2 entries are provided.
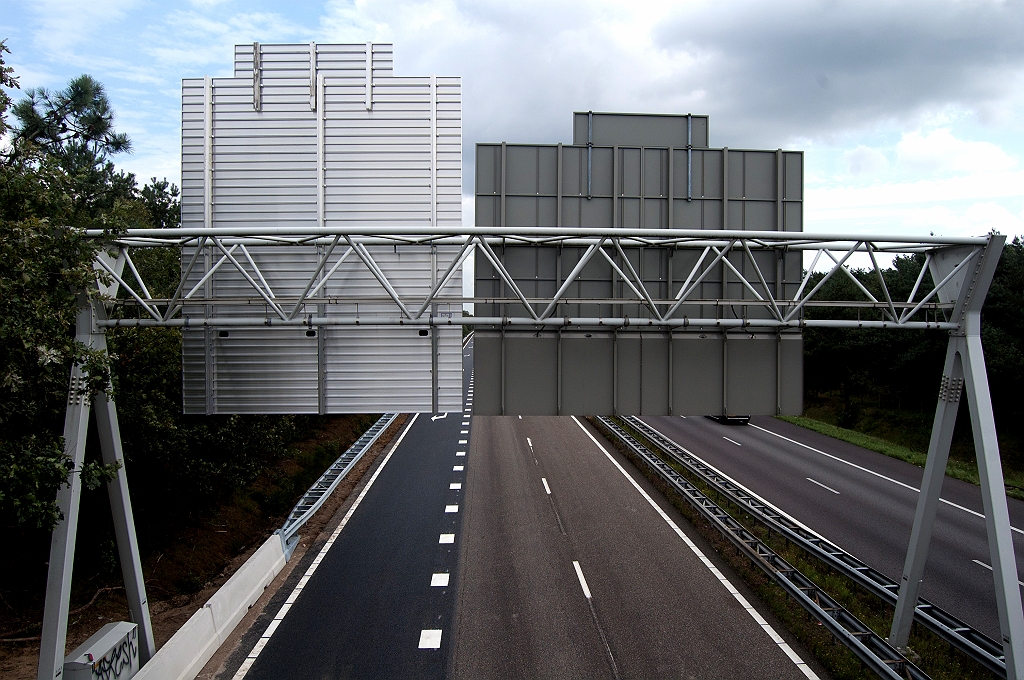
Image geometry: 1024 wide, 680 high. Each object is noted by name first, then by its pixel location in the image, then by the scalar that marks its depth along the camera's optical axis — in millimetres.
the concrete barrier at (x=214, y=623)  9875
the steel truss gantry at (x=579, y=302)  9547
